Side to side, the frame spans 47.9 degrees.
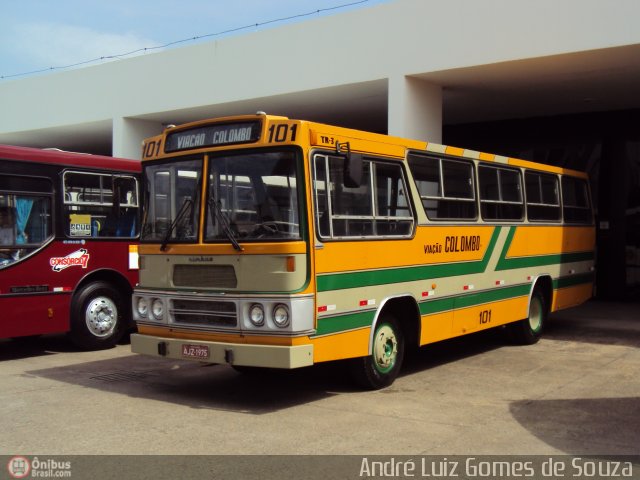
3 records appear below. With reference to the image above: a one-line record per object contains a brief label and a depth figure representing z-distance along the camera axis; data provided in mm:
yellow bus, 6730
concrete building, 12250
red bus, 9492
